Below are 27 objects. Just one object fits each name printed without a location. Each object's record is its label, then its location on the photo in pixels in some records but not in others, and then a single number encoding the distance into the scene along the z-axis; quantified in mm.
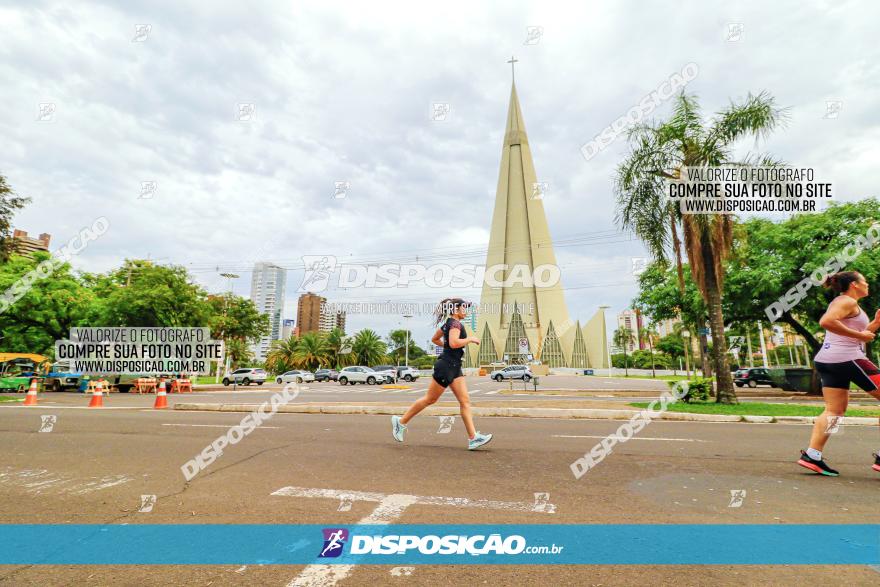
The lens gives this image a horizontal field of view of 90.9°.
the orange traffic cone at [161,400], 12983
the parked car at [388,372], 37156
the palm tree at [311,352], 54719
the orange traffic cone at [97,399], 13197
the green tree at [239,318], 44875
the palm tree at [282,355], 56319
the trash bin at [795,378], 22188
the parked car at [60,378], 25000
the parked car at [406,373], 42188
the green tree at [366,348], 58281
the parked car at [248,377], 36594
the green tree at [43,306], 26500
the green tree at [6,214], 16547
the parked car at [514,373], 39238
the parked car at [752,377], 32312
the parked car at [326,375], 42094
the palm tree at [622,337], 93062
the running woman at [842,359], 4320
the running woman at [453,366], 5652
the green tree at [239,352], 51678
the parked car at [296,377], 40906
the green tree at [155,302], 27875
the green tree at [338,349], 56812
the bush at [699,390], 13461
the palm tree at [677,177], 12695
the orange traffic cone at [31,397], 15094
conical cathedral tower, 87500
